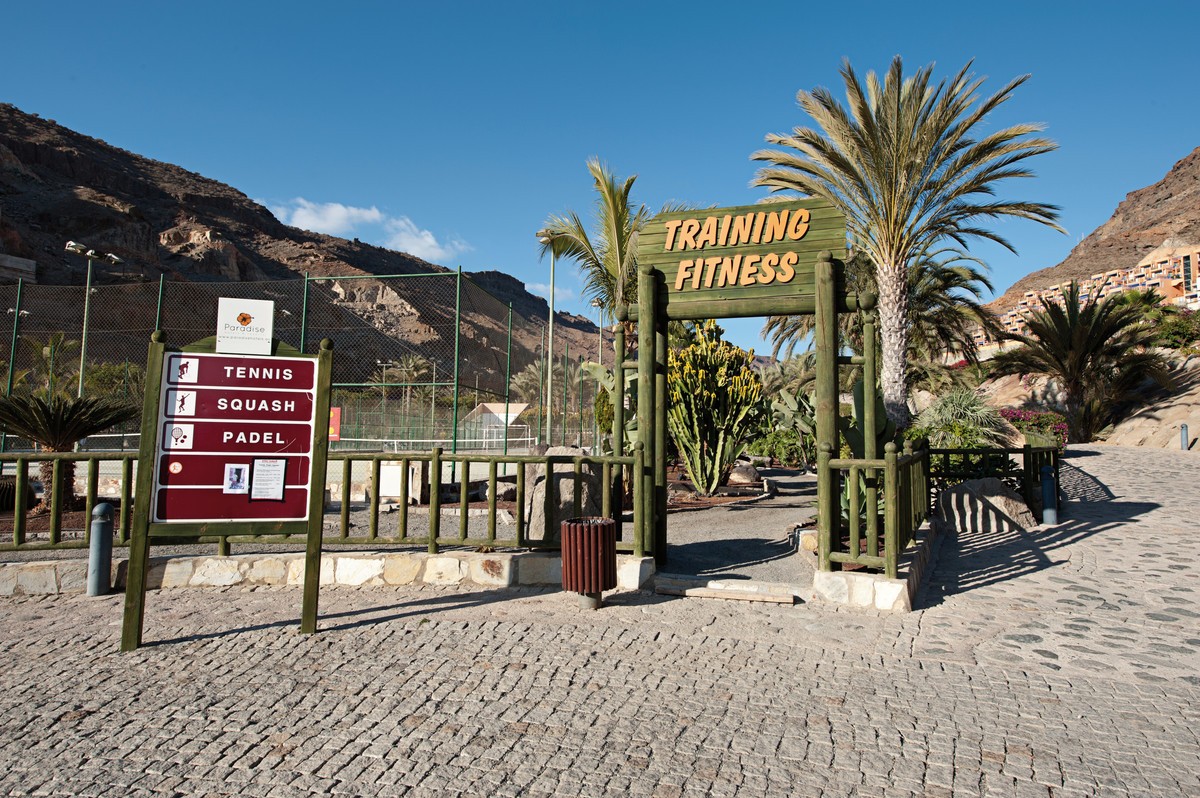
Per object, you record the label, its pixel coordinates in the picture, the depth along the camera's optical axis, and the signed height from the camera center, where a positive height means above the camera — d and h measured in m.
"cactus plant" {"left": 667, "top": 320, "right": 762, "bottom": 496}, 12.73 +0.73
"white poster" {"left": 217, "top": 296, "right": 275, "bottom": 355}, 5.10 +0.88
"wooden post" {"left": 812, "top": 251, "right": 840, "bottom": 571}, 6.07 +0.81
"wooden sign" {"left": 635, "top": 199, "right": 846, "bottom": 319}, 6.38 +1.85
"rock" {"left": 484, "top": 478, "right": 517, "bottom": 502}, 12.46 -0.79
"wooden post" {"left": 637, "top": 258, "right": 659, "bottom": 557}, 6.52 +0.75
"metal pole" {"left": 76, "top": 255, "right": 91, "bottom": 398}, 16.04 +2.67
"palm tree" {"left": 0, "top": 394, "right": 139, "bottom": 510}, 9.88 +0.38
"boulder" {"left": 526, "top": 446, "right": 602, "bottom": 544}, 7.57 -0.58
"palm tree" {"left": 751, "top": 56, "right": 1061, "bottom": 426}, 13.88 +5.93
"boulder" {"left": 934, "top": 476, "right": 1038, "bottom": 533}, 9.57 -0.79
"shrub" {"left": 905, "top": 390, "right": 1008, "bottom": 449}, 16.09 +0.76
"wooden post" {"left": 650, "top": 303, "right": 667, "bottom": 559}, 6.67 +0.14
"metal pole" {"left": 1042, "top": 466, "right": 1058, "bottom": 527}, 9.92 -0.68
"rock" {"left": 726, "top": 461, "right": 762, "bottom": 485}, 14.27 -0.51
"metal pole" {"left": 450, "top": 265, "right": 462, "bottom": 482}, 11.68 +2.26
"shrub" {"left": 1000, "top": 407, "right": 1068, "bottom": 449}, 20.71 +0.95
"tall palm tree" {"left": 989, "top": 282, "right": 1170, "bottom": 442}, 24.67 +3.48
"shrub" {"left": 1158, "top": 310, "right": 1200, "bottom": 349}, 29.80 +5.26
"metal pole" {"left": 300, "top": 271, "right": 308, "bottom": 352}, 12.54 +2.42
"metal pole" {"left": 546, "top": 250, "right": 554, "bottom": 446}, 16.63 +1.37
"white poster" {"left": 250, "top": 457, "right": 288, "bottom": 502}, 5.02 -0.24
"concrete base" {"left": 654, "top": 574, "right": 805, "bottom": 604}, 5.61 -1.14
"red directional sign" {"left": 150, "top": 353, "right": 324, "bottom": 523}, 4.88 +0.06
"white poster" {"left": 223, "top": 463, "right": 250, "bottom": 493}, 4.98 -0.23
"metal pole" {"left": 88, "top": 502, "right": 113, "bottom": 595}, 5.77 -0.90
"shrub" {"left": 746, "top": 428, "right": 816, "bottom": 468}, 21.03 +0.10
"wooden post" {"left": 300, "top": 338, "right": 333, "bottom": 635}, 4.84 -0.39
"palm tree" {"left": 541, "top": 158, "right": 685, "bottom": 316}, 15.50 +4.85
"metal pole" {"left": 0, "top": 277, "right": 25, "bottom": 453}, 13.64 +2.06
